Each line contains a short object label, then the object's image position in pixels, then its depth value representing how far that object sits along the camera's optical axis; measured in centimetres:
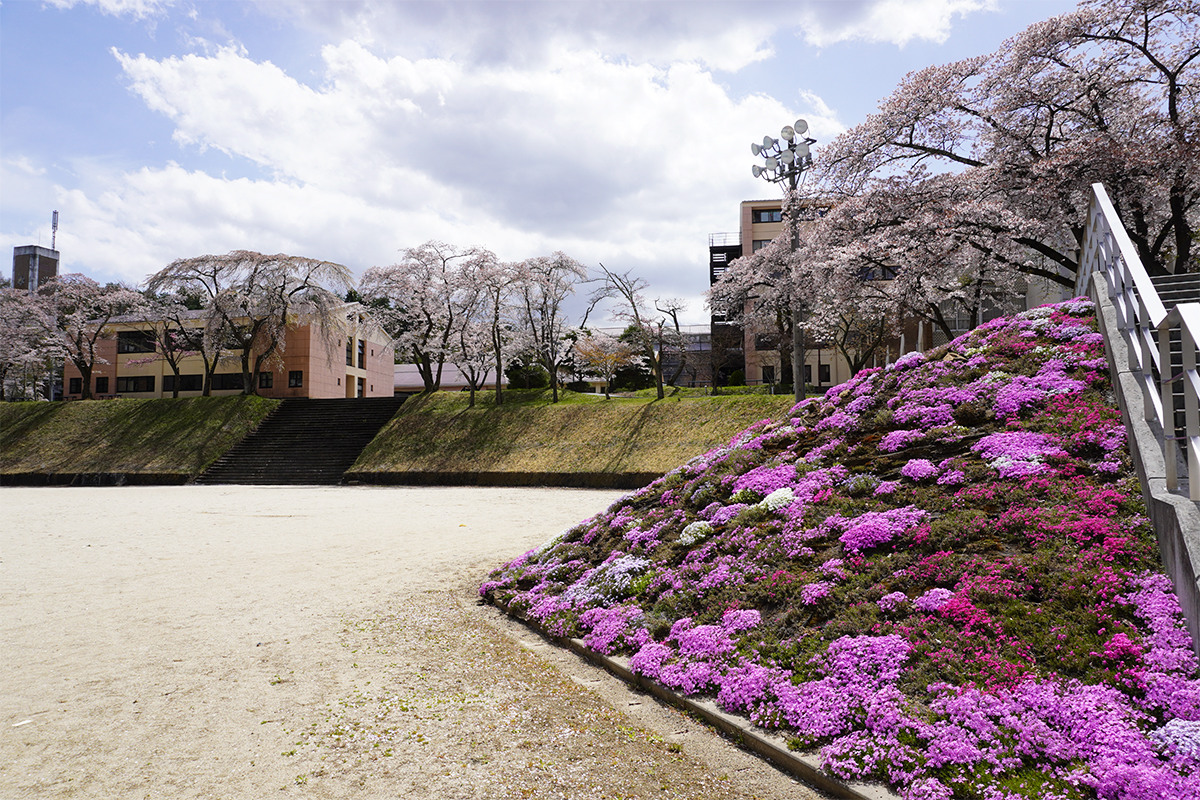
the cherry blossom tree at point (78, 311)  4106
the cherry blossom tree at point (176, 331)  3984
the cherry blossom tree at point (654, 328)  3353
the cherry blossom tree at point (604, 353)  4300
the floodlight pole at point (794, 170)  2039
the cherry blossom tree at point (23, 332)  4066
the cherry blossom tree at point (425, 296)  3553
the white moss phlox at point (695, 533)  706
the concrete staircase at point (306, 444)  2886
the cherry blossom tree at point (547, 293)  3528
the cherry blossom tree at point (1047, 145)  1398
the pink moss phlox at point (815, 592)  503
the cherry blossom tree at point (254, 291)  3631
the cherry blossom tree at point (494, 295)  3444
